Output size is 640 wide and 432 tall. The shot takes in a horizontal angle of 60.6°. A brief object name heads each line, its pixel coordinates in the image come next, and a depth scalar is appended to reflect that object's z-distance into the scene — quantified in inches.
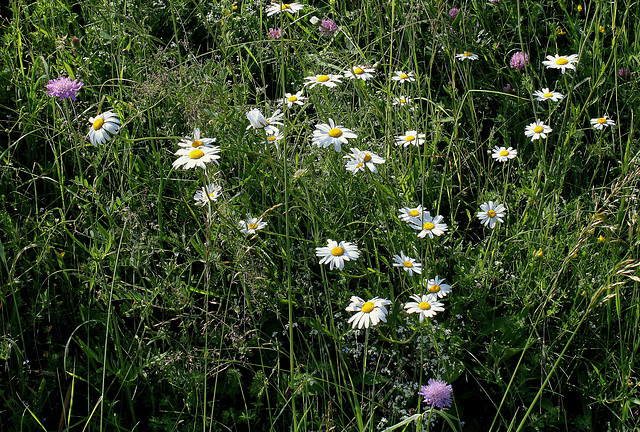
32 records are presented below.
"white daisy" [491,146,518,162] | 78.5
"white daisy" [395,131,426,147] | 73.8
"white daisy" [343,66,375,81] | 73.3
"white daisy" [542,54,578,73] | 76.9
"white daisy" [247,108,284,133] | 57.2
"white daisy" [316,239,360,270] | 56.9
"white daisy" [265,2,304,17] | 71.3
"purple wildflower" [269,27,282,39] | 96.7
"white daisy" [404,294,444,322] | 53.9
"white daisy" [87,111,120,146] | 55.8
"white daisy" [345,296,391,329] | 52.3
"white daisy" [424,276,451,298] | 58.2
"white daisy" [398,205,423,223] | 63.9
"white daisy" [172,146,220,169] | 48.7
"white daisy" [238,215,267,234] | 63.6
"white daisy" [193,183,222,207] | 59.1
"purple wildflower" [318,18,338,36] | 94.0
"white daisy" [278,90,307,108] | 77.1
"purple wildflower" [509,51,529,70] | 93.7
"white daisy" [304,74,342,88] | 70.5
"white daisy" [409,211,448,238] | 60.5
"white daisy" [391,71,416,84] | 79.9
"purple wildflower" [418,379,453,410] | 53.7
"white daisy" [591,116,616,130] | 79.6
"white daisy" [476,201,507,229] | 68.0
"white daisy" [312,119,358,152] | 61.0
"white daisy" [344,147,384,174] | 62.8
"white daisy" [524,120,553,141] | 75.4
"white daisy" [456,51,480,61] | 88.0
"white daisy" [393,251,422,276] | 59.0
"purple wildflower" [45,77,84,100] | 68.4
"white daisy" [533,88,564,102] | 79.6
